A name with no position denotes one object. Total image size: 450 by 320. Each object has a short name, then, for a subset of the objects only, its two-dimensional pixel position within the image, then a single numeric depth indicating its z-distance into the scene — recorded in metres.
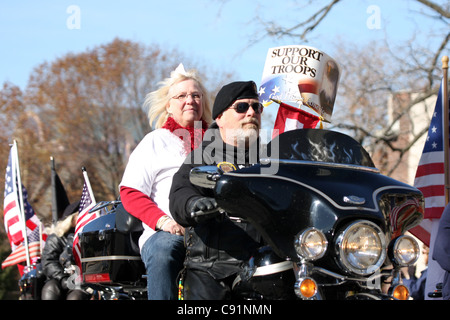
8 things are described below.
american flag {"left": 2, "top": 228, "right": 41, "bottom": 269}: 13.23
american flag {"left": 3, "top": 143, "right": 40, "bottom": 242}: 13.05
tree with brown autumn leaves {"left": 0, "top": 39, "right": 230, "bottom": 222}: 27.61
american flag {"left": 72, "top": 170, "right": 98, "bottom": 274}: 6.09
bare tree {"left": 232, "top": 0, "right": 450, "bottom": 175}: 14.34
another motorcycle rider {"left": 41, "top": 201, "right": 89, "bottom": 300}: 11.27
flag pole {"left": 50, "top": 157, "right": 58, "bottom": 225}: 14.24
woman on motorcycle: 4.38
